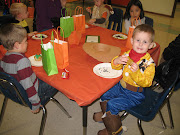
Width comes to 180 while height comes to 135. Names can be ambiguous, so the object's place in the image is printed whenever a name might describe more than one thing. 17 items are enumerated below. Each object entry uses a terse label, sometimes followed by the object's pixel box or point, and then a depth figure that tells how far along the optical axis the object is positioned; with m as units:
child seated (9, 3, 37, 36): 2.25
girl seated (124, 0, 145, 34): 2.21
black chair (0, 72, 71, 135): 1.06
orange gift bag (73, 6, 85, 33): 1.92
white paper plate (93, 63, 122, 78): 1.25
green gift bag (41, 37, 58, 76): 1.14
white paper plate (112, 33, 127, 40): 1.93
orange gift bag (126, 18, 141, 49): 1.62
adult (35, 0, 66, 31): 2.37
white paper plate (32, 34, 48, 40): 1.78
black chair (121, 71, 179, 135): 1.11
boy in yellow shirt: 1.22
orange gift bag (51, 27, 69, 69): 1.22
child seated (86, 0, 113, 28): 2.47
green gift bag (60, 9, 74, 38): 1.72
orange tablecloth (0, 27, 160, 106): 1.05
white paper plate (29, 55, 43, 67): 1.31
